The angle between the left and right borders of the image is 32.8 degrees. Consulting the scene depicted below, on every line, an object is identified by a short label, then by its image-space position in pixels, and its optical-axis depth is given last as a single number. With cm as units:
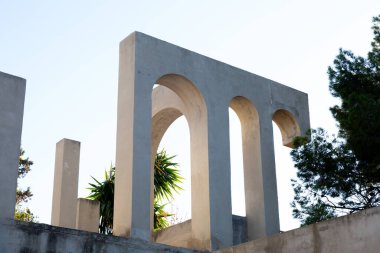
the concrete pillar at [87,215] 1463
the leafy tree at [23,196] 2172
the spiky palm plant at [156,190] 1867
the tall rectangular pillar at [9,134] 937
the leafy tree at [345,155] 1139
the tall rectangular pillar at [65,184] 1416
